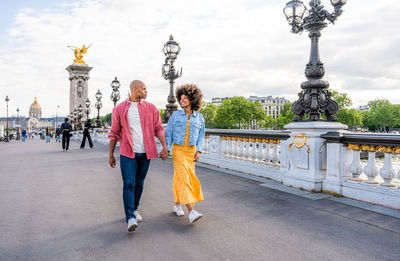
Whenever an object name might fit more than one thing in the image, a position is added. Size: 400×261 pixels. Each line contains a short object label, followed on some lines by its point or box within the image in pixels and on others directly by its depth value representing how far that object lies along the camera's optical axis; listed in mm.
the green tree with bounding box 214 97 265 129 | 93625
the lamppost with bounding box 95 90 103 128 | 29594
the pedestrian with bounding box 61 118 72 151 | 18391
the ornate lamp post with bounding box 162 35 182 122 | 13422
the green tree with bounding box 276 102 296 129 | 90644
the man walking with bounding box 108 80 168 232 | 4035
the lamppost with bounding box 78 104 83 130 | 47000
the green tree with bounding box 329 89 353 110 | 72875
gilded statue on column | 79375
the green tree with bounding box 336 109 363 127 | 73750
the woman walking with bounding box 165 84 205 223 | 4469
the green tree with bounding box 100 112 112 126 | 171400
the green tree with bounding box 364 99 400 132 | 98875
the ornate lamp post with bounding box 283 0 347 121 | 6723
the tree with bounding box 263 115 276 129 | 102250
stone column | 77125
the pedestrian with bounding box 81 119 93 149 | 19577
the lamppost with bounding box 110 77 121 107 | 21845
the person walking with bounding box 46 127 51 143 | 34212
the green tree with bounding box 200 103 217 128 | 107200
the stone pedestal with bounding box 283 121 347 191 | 6363
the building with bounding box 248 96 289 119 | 163875
